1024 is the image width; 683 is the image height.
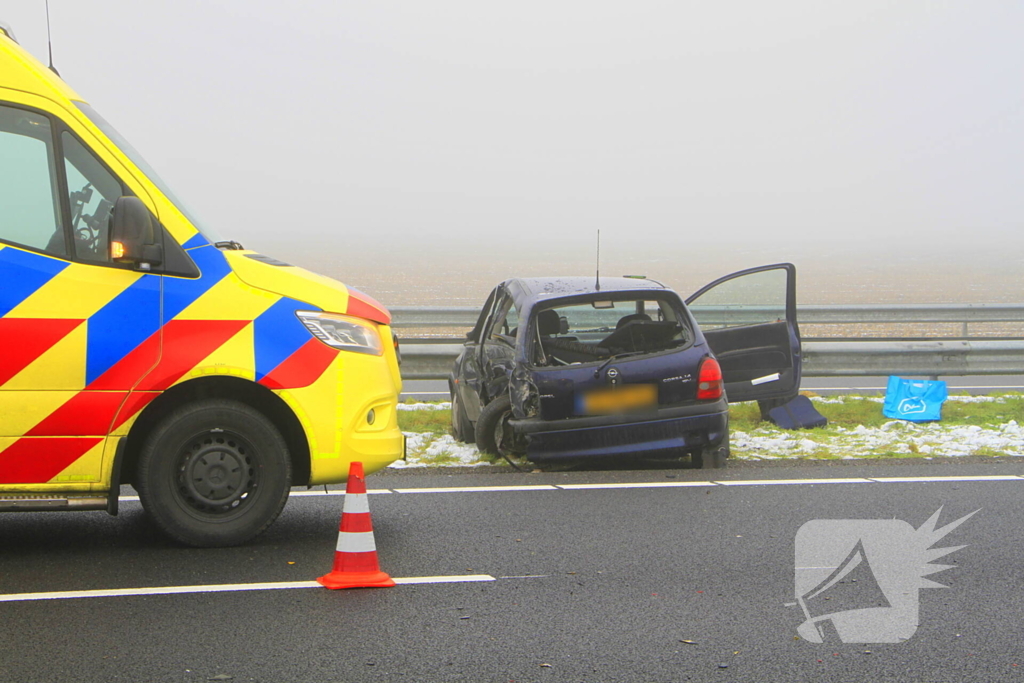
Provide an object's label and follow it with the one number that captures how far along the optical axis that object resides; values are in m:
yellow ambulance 5.48
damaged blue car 7.87
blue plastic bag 10.77
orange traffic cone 5.23
